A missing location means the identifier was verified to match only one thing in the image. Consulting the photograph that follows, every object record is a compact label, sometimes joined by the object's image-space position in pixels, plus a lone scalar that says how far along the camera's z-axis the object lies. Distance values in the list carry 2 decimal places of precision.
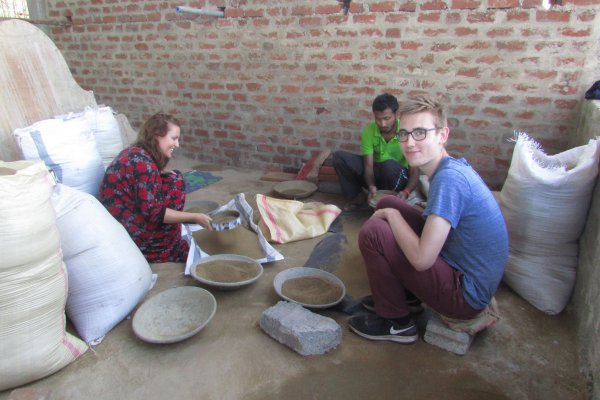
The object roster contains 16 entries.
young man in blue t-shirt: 1.66
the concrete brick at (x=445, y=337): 1.86
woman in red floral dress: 2.27
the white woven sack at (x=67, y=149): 2.35
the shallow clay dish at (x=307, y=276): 2.12
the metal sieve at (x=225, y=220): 2.43
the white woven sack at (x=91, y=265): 1.89
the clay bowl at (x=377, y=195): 3.11
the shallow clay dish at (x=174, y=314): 1.91
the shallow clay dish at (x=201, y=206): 3.34
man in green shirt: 3.15
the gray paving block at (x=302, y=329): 1.85
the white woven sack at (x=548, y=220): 2.07
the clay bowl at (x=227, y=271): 2.22
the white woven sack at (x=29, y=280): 1.54
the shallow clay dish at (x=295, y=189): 3.73
